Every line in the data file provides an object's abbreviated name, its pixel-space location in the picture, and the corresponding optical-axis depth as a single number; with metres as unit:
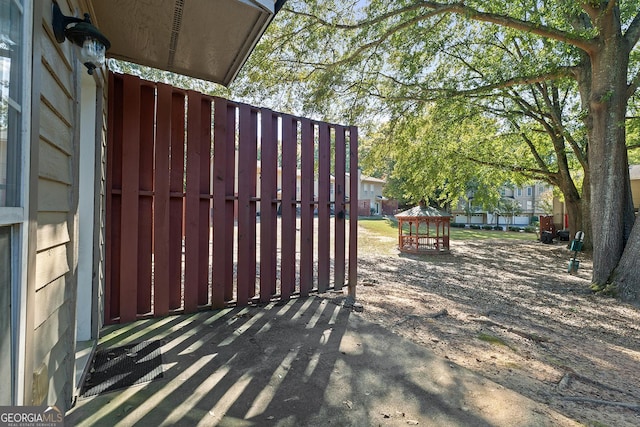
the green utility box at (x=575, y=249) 7.02
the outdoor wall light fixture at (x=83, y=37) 1.52
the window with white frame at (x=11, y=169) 1.02
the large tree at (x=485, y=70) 5.50
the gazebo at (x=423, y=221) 10.56
